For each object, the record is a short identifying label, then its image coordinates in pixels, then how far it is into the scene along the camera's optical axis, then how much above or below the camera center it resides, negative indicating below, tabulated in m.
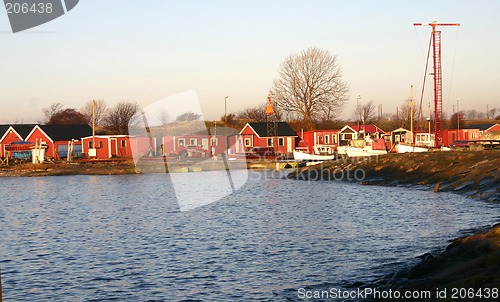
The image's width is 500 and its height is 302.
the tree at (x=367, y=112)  140.18 +5.18
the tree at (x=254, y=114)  136.75 +5.64
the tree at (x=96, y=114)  152.62 +7.35
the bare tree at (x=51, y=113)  154.25 +8.04
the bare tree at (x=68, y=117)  143.41 +6.36
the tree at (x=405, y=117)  124.52 +3.50
